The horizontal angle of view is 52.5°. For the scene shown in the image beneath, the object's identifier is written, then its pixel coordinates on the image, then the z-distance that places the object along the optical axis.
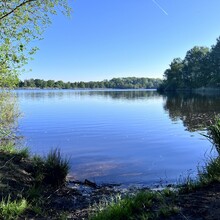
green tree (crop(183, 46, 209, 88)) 94.29
